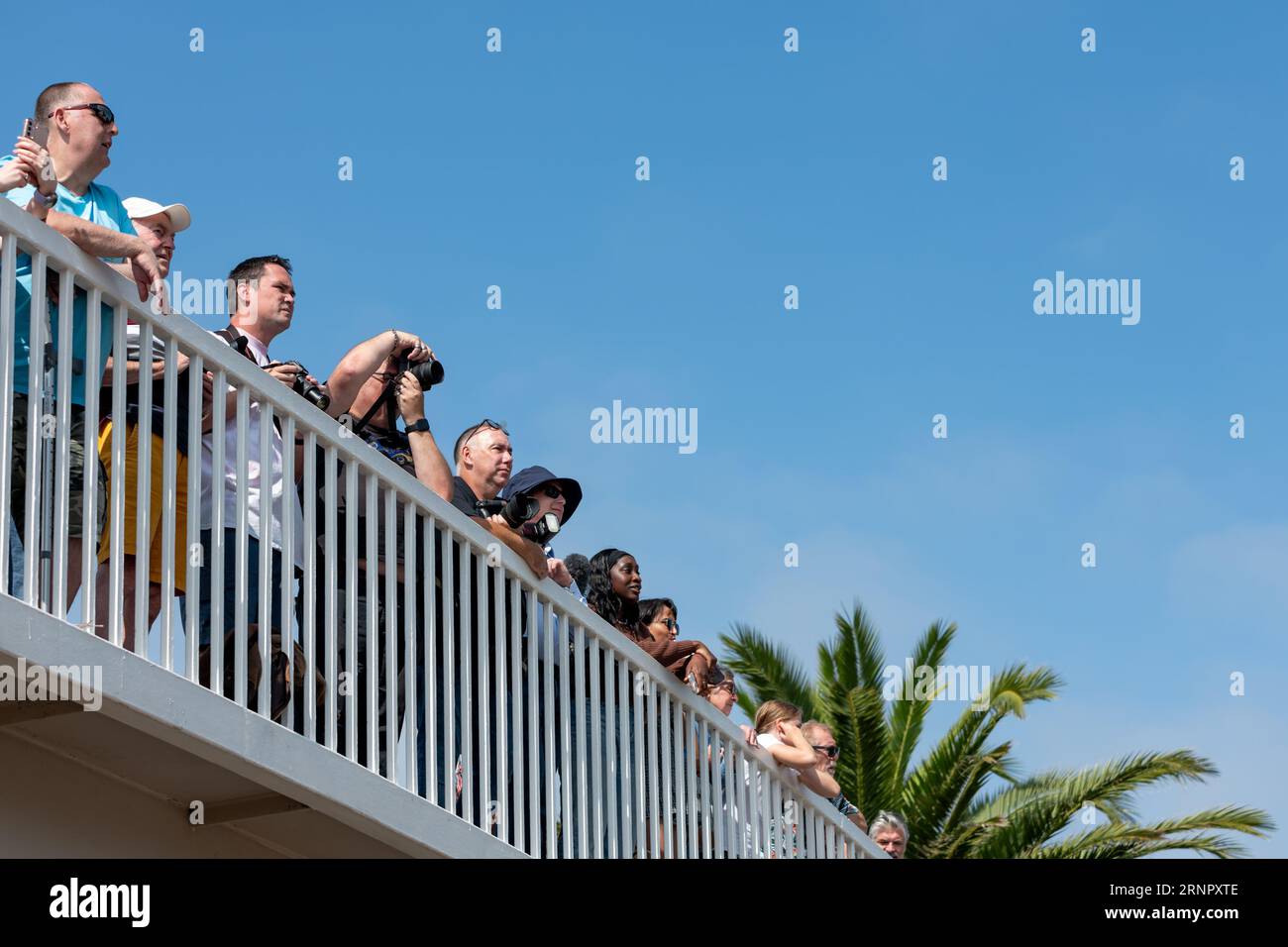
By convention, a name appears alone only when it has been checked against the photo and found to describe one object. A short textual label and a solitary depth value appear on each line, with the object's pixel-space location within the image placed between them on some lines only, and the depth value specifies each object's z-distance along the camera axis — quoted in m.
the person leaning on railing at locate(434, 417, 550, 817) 13.71
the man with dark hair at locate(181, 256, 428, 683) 11.56
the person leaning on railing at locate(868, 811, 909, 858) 22.77
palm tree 37.39
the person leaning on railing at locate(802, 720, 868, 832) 19.58
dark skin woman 17.08
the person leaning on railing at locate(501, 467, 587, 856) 14.52
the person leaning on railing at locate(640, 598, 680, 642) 17.62
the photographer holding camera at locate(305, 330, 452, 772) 13.13
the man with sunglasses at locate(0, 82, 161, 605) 10.30
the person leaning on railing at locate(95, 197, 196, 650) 11.00
